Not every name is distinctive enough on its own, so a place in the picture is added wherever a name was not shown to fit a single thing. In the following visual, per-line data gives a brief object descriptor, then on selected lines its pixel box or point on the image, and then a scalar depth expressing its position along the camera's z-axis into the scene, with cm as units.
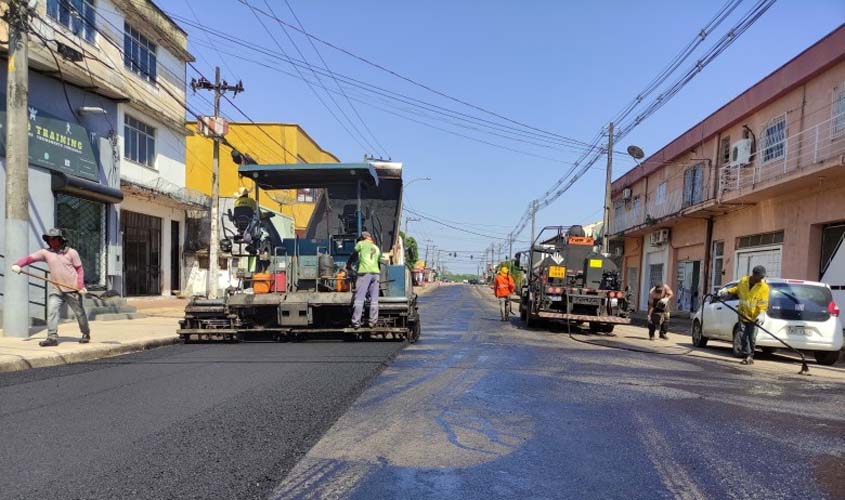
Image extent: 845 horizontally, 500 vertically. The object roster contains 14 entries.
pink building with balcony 1385
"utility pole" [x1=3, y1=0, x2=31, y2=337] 908
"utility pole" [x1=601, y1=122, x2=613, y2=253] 2172
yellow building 3275
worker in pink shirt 858
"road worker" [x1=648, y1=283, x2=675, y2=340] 1391
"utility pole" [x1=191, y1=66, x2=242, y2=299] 1770
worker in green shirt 922
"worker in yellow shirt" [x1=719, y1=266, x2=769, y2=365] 948
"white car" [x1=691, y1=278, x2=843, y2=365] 1010
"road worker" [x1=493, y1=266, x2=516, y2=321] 1747
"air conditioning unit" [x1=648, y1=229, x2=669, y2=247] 2556
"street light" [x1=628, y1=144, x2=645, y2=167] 2331
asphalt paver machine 952
